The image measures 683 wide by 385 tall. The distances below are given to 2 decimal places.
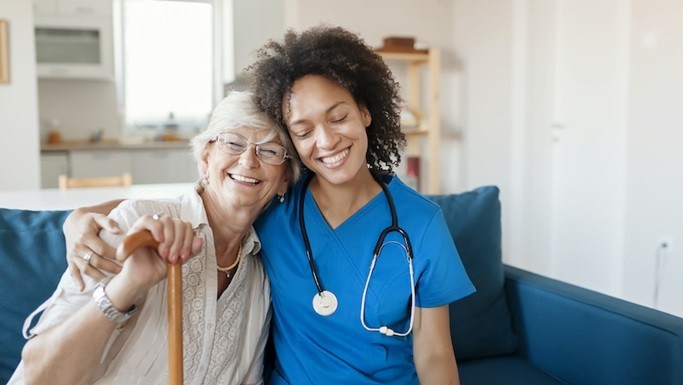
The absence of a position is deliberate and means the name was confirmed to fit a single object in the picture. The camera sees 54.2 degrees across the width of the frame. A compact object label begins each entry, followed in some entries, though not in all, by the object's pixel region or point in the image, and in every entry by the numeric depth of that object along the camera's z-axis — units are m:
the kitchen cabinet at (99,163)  5.81
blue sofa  1.51
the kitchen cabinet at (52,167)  5.66
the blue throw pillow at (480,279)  1.91
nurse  1.40
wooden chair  3.25
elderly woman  1.10
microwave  5.81
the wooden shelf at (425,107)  4.58
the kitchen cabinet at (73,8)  5.74
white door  3.70
